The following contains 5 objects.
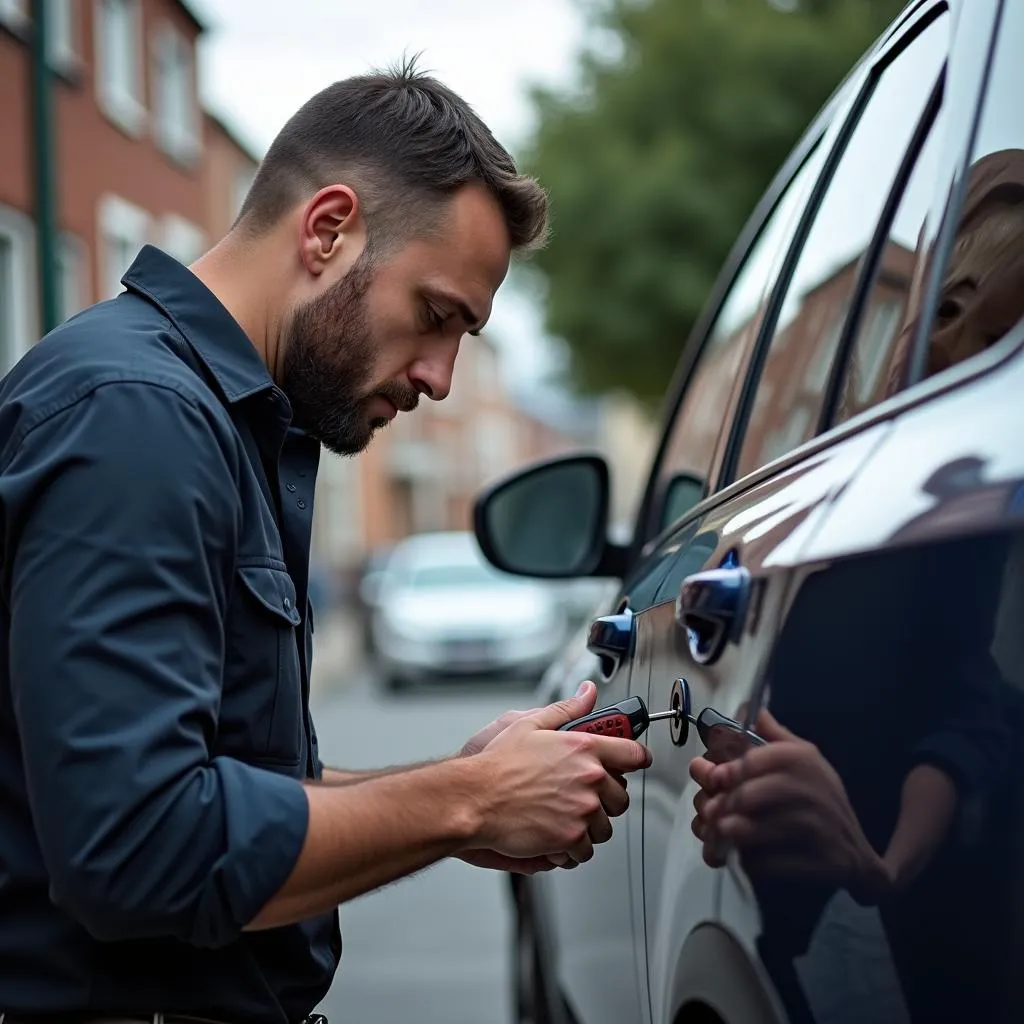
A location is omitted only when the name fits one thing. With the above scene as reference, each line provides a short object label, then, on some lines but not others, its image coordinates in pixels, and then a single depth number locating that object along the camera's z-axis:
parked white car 16.14
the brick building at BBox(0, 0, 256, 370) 14.82
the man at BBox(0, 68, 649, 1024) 1.43
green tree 22.36
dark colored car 1.10
